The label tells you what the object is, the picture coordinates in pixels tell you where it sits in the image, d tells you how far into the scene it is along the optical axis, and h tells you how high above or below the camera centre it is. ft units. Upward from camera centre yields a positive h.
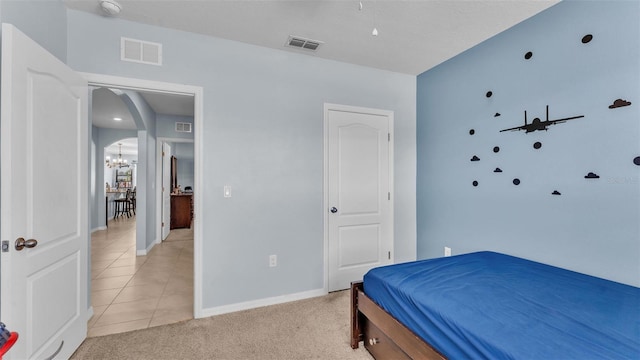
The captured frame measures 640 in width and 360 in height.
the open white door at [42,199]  4.69 -0.38
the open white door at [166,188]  18.53 -0.52
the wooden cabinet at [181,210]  23.24 -2.53
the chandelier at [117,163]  35.03 +2.43
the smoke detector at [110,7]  6.96 +4.42
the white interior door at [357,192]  10.27 -0.47
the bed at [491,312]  3.65 -2.10
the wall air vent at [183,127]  18.22 +3.50
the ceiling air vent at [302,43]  8.77 +4.44
